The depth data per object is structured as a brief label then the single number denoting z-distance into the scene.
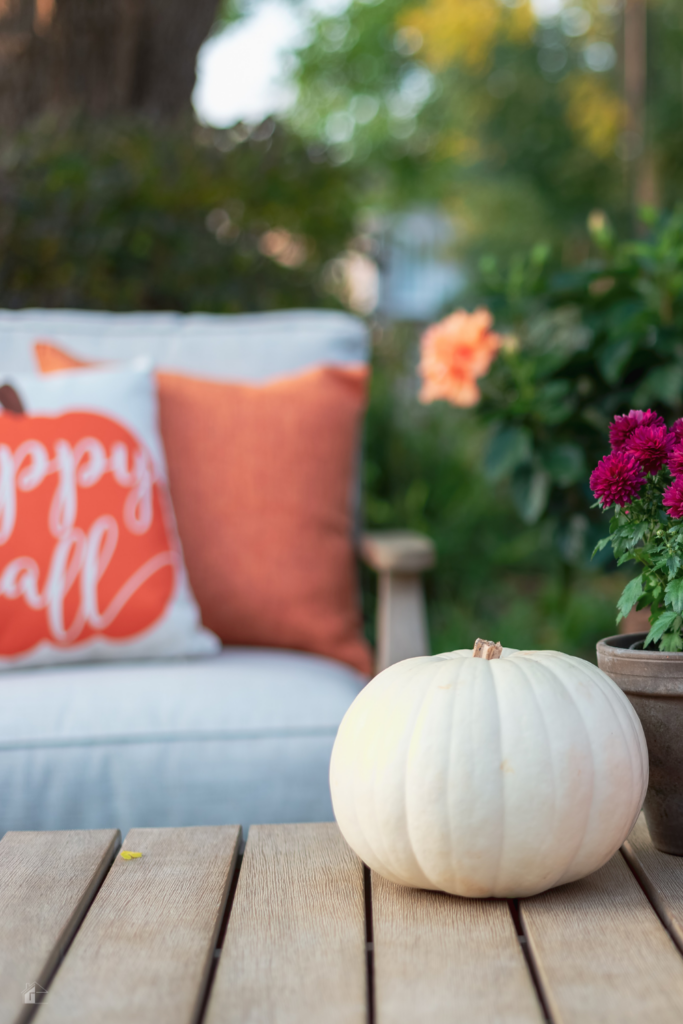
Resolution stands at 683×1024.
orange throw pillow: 2.66
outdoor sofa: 2.20
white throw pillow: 2.37
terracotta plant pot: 1.81
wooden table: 1.62
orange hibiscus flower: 3.17
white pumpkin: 1.73
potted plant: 1.79
